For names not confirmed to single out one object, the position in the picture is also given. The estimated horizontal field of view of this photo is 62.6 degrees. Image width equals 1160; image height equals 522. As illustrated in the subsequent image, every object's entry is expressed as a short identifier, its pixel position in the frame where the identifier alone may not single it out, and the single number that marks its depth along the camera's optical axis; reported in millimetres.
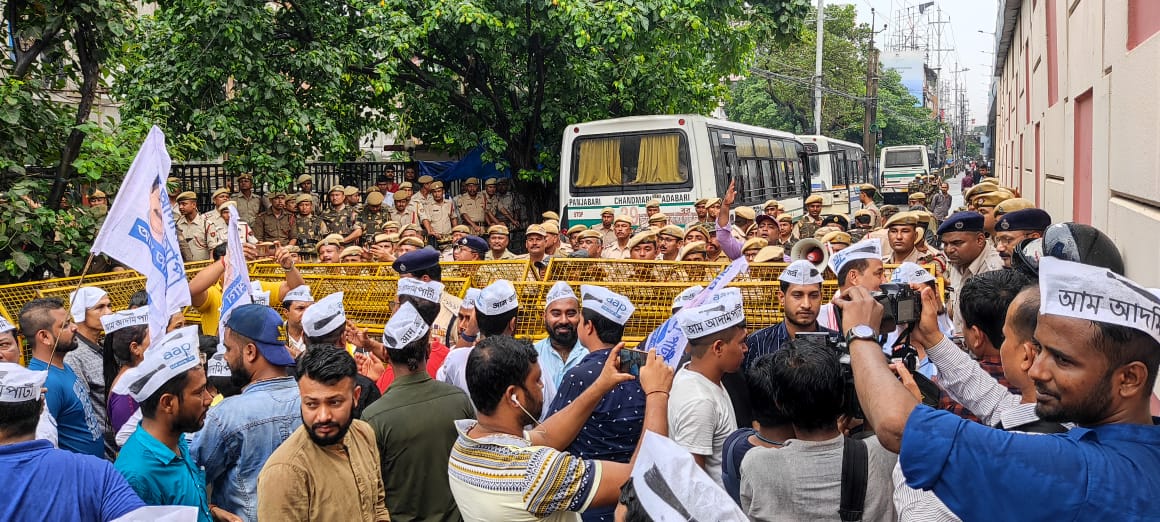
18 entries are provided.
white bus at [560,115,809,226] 15711
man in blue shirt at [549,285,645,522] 3971
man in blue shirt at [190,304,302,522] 4023
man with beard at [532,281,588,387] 5348
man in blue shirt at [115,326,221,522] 3672
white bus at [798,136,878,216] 27969
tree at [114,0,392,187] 13922
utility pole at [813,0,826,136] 37500
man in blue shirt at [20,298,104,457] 4980
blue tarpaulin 19812
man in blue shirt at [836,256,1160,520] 2025
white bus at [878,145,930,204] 44625
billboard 98188
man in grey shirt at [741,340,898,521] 2957
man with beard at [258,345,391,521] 3488
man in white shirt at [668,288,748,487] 3795
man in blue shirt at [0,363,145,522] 3174
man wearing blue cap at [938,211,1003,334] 6363
